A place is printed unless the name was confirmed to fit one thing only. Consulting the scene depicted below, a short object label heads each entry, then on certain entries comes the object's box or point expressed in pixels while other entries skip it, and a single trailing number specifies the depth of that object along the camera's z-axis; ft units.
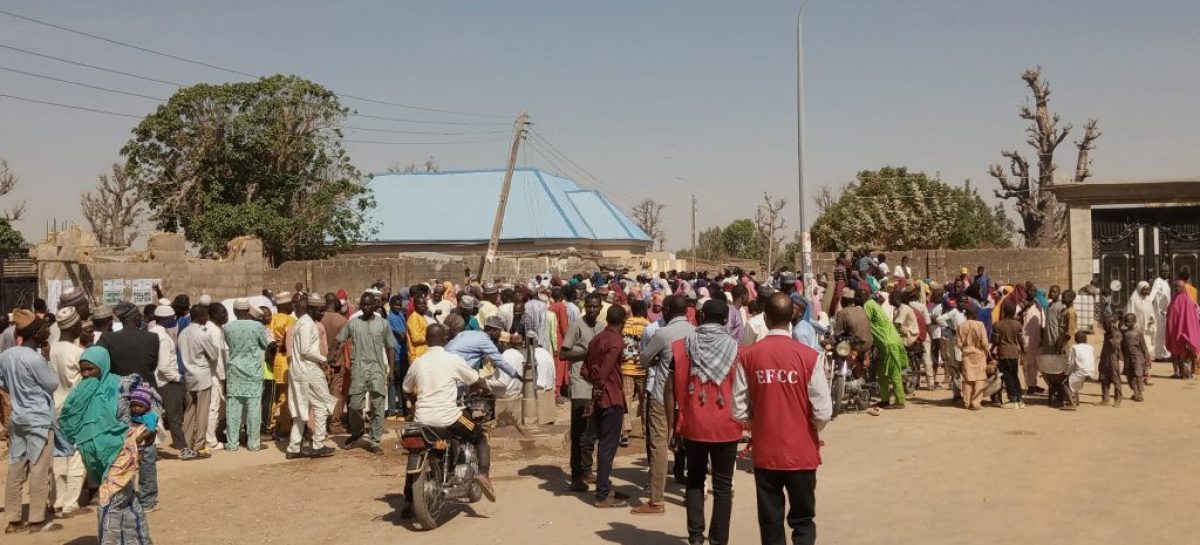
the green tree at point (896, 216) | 141.49
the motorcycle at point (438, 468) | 26.13
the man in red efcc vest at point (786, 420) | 19.22
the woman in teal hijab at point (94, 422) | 24.71
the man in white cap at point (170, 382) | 34.60
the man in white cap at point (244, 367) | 36.52
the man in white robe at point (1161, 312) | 55.77
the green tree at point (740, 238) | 265.71
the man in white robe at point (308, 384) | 35.50
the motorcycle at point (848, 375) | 40.50
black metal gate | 65.05
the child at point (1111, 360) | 43.34
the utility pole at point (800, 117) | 64.13
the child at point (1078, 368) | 42.75
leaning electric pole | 98.48
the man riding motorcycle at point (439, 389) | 26.70
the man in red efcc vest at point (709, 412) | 22.02
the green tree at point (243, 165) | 103.24
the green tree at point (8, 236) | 135.95
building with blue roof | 166.40
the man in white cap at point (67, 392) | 28.40
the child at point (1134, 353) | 44.61
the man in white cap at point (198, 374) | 35.78
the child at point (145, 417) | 23.88
